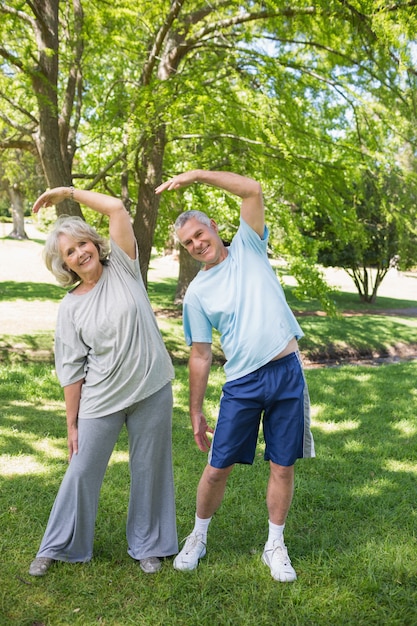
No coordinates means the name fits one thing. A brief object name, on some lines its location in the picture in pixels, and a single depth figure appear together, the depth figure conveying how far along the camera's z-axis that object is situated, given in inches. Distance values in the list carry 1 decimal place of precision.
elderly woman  113.2
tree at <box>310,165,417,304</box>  319.3
